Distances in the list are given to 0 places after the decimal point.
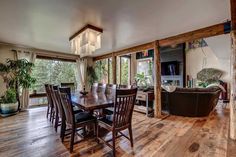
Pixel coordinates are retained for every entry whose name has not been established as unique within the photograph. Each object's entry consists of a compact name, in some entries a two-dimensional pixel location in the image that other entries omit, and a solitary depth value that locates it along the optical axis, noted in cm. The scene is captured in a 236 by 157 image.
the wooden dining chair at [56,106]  195
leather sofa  281
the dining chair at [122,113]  150
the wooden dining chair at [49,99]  256
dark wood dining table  158
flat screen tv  558
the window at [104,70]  552
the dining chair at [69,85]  365
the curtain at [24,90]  360
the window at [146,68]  617
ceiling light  218
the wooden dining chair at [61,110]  187
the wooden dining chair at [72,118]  162
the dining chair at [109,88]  279
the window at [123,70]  624
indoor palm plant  320
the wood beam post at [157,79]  307
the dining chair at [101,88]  306
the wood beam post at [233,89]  191
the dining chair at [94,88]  332
